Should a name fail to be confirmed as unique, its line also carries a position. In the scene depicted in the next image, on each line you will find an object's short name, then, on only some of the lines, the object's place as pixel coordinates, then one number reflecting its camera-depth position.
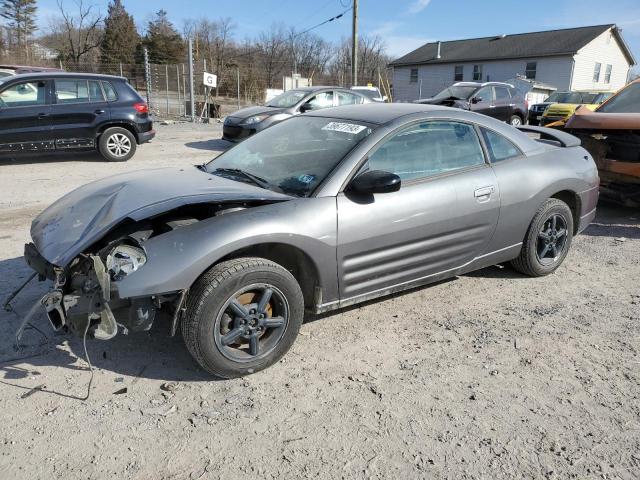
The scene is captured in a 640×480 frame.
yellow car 18.81
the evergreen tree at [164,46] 46.31
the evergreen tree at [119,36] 45.13
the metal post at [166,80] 20.99
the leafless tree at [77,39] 43.84
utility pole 25.00
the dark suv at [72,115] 9.08
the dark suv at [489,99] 16.33
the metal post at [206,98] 20.06
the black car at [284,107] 12.06
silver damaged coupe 2.75
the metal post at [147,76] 19.44
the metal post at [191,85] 17.20
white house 36.50
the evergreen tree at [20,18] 47.88
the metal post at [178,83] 20.88
